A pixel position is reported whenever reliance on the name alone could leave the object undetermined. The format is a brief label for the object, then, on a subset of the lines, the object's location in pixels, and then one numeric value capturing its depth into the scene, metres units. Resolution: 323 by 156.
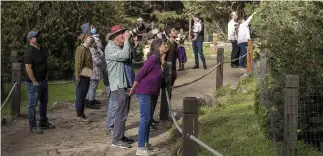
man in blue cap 7.90
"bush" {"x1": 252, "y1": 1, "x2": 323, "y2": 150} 6.41
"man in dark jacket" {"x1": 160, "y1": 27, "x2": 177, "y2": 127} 8.39
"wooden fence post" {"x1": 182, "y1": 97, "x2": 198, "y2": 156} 4.86
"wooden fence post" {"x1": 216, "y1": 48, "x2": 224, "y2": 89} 11.34
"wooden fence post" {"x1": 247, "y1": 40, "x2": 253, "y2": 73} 13.16
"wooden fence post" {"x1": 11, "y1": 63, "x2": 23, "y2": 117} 9.42
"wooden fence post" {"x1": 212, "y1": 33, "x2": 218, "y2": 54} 22.07
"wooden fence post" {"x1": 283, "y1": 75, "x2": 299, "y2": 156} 5.41
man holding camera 7.24
